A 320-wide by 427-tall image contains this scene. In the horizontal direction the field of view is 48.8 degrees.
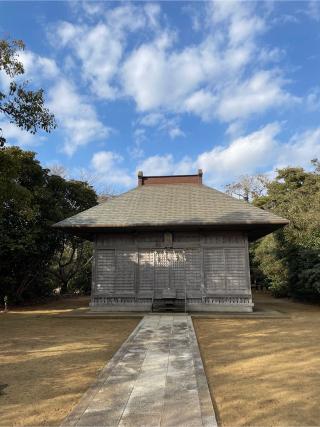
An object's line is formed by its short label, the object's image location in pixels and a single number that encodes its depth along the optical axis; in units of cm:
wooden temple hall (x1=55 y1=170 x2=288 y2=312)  1420
